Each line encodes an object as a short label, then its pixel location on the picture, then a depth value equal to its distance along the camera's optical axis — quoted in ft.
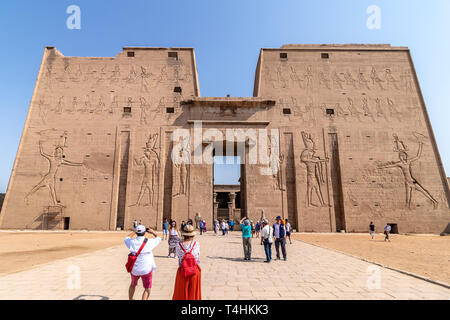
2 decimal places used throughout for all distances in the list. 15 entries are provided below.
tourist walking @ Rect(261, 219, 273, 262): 24.71
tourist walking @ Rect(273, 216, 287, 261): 25.91
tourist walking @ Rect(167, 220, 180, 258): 27.00
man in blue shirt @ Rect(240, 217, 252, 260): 26.25
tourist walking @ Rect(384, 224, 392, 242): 48.26
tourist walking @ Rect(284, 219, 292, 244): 41.69
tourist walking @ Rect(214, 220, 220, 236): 59.58
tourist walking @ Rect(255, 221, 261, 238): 53.53
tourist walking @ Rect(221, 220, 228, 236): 57.67
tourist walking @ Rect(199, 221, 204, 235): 60.64
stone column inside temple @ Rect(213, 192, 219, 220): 113.60
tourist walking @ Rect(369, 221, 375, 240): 53.67
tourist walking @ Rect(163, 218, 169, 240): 47.62
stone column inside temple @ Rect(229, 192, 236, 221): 121.19
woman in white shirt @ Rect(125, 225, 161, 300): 11.66
